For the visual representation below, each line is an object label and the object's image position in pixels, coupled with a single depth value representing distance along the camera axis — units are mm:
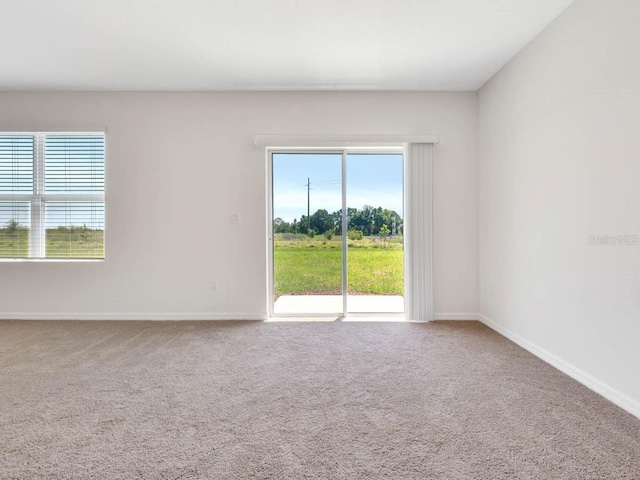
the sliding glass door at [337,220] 3885
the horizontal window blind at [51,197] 3785
